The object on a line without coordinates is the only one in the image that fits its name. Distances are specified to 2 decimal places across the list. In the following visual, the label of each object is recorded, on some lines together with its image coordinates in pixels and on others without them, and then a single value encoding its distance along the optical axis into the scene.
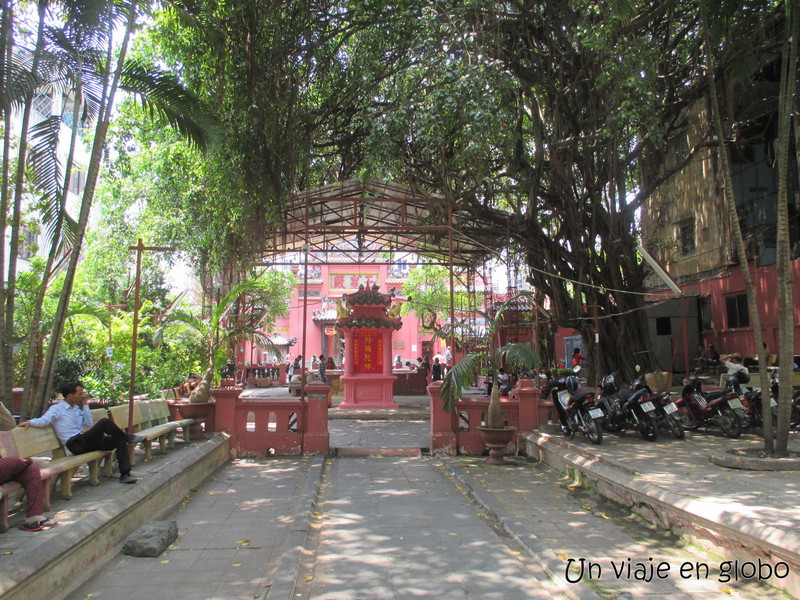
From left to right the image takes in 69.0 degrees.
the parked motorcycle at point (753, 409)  9.00
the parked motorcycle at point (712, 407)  8.91
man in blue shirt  5.81
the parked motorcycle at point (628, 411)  8.82
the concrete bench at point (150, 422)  7.23
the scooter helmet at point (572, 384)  10.09
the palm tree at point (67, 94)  6.80
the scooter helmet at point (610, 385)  9.79
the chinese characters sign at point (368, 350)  16.77
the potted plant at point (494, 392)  9.20
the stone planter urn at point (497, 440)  9.27
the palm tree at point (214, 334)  9.97
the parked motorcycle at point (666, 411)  8.92
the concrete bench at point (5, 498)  4.24
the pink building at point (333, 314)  39.34
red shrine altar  16.48
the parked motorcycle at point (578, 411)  8.55
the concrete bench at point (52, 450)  4.89
